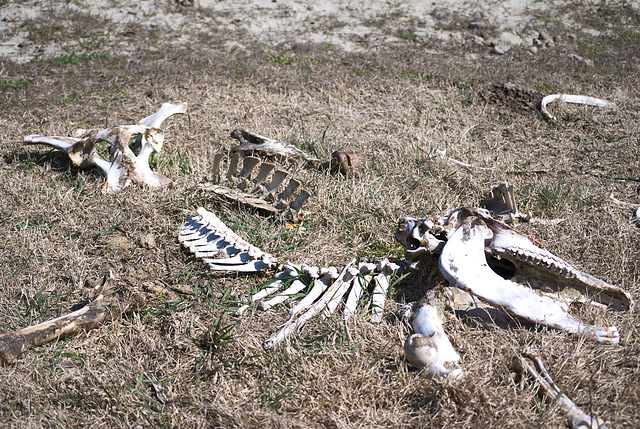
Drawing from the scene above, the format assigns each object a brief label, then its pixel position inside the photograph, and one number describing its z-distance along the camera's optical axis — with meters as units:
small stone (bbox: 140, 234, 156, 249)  3.12
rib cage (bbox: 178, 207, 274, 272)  2.89
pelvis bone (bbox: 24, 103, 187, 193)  3.69
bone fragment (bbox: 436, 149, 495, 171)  4.10
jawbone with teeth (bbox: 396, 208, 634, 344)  2.38
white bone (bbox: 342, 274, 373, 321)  2.57
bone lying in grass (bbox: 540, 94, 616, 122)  5.25
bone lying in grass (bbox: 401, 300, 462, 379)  2.10
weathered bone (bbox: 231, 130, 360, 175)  3.90
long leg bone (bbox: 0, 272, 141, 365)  2.25
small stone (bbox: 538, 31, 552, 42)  7.13
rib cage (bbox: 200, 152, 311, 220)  3.41
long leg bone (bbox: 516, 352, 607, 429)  1.91
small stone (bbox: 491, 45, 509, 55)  6.78
